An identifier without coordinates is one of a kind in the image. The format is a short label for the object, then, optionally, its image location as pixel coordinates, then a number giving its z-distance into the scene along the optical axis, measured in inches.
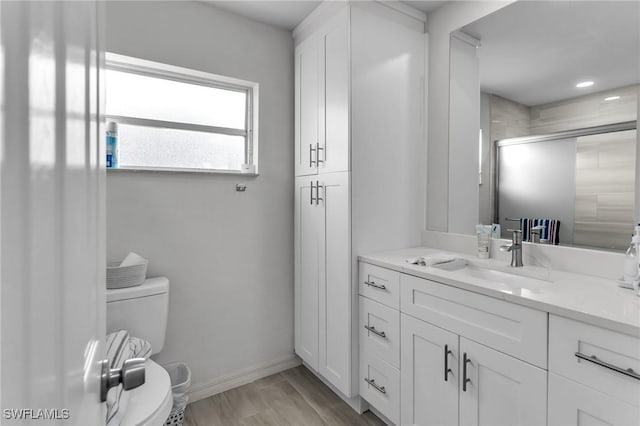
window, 76.4
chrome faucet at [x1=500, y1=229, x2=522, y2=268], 63.0
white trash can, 65.7
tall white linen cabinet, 73.5
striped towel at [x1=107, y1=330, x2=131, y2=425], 43.1
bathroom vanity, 38.1
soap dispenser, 48.3
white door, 7.9
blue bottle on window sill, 69.5
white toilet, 48.5
